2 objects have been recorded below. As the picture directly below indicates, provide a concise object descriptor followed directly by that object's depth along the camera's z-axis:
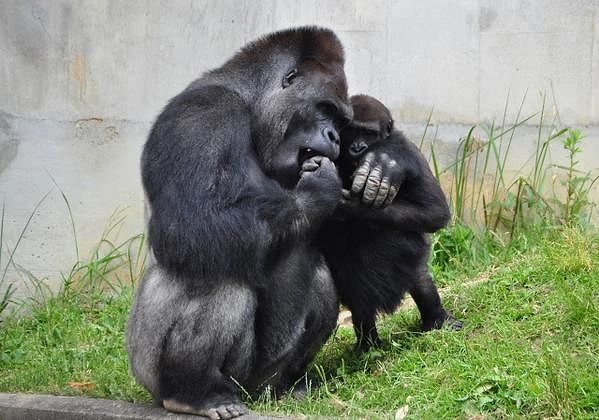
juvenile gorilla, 9.34
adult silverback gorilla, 7.89
